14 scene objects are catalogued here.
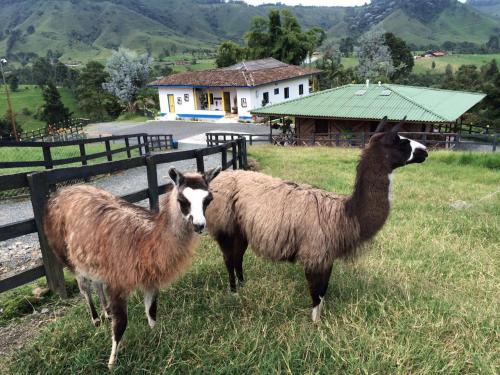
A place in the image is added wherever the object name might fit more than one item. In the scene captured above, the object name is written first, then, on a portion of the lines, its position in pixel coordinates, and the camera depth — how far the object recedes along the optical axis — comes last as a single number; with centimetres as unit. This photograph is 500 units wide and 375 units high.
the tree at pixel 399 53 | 6159
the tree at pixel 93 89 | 5575
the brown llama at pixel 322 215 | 414
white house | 3588
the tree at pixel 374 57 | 5244
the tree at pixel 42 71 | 8719
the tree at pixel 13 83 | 7931
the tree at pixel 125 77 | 4641
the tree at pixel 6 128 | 4177
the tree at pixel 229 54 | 5131
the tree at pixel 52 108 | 5381
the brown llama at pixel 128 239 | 337
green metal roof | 2236
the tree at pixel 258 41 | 4981
